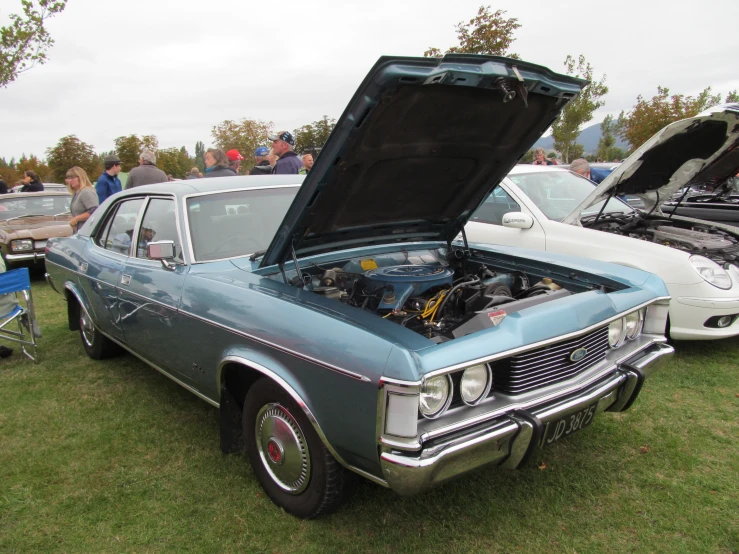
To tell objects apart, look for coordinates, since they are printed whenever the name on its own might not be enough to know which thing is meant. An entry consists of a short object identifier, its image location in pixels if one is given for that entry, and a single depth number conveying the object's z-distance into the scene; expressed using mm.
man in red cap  7863
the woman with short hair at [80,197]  6945
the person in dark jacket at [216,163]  6628
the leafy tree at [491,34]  14555
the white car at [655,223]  4055
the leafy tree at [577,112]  17172
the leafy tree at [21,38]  13703
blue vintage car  1970
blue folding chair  4281
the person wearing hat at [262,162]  7293
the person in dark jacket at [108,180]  7152
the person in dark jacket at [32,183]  11297
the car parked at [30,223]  7930
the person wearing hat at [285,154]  6438
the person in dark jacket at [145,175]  6586
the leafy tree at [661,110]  22047
